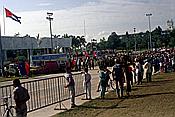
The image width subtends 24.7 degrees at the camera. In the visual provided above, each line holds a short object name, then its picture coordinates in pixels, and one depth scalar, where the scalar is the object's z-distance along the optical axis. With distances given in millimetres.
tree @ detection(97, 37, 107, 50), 143400
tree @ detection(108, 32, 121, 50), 133250
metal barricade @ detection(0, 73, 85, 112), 16297
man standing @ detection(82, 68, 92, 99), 18375
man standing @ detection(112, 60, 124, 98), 18391
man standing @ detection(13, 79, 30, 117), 11188
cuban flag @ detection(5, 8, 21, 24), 51188
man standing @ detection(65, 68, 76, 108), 16064
